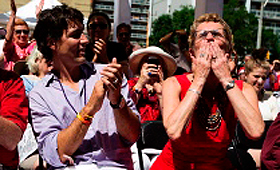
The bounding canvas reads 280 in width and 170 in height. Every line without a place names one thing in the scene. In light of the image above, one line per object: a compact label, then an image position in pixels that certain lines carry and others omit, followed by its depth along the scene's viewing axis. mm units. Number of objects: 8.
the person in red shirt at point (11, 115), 2080
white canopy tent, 8883
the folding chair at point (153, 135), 3498
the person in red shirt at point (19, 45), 5195
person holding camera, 4055
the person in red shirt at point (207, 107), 2287
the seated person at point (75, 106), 2250
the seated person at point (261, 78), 4879
